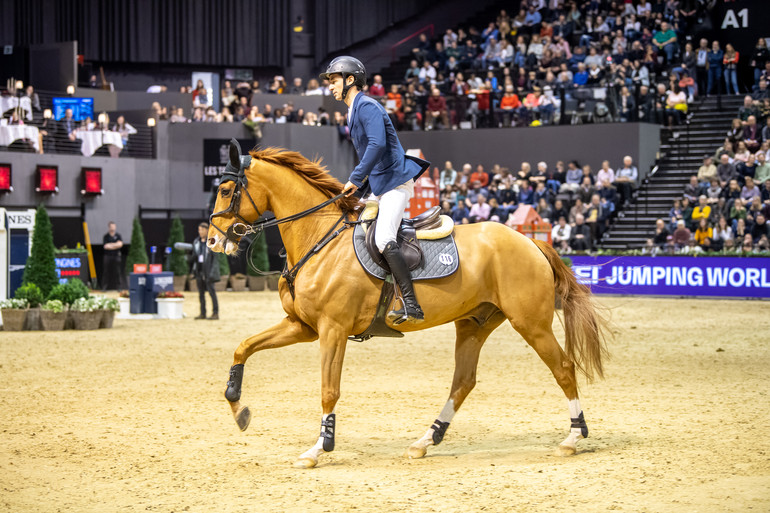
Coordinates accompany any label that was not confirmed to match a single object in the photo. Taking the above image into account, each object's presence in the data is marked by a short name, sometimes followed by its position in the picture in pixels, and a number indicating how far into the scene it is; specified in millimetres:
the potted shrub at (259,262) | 29078
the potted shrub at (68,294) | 18156
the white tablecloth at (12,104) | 28406
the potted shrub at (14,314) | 17922
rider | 7387
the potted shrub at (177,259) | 29362
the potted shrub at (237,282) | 29750
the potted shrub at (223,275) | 29450
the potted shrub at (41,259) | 17984
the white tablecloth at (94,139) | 29609
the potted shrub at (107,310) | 18453
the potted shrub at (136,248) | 28156
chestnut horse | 7457
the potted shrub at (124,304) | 21188
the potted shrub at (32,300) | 17969
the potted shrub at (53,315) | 17938
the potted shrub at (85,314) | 18188
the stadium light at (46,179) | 28047
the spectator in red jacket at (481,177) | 30094
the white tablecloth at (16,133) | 27500
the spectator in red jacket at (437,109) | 32000
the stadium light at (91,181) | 29312
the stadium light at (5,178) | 27172
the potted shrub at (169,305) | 20781
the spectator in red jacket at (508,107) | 30797
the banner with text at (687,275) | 23188
